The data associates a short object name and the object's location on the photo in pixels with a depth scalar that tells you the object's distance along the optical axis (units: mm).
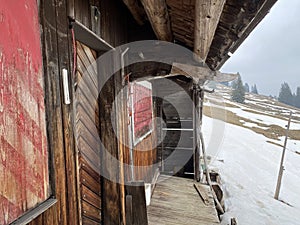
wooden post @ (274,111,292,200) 8747
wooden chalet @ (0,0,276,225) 864
